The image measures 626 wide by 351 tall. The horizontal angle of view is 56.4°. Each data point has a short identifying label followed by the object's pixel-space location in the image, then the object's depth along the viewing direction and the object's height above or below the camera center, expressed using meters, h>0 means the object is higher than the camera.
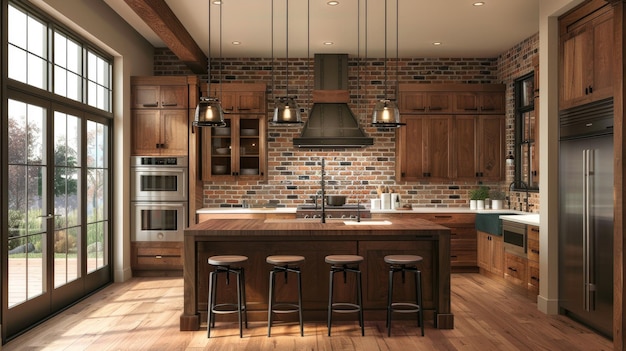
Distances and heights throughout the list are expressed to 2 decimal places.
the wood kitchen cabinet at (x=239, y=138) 8.16 +0.55
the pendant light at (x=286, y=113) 5.42 +0.60
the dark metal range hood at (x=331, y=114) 7.55 +0.84
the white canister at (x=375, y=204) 8.34 -0.39
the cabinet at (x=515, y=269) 6.44 -1.05
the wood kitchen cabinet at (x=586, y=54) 4.79 +1.07
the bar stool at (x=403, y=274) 4.87 -0.82
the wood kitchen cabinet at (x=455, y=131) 8.31 +0.65
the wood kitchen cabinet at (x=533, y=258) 6.04 -0.86
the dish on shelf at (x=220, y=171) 8.23 +0.10
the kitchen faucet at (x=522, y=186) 7.55 -0.13
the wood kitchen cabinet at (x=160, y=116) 7.82 +0.83
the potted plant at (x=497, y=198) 8.12 -0.31
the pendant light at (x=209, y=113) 5.00 +0.56
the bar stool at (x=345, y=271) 4.84 -0.80
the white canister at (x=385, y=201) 8.26 -0.34
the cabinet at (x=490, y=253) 7.16 -0.97
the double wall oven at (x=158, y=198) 7.63 -0.27
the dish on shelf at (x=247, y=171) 8.23 +0.08
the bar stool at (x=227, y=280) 4.83 -0.88
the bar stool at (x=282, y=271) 4.85 -0.80
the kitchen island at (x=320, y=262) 5.25 -0.77
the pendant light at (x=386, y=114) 5.03 +0.54
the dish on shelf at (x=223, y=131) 8.24 +0.65
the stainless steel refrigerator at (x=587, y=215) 4.74 -0.34
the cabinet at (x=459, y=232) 7.93 -0.76
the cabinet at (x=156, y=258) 7.70 -1.06
